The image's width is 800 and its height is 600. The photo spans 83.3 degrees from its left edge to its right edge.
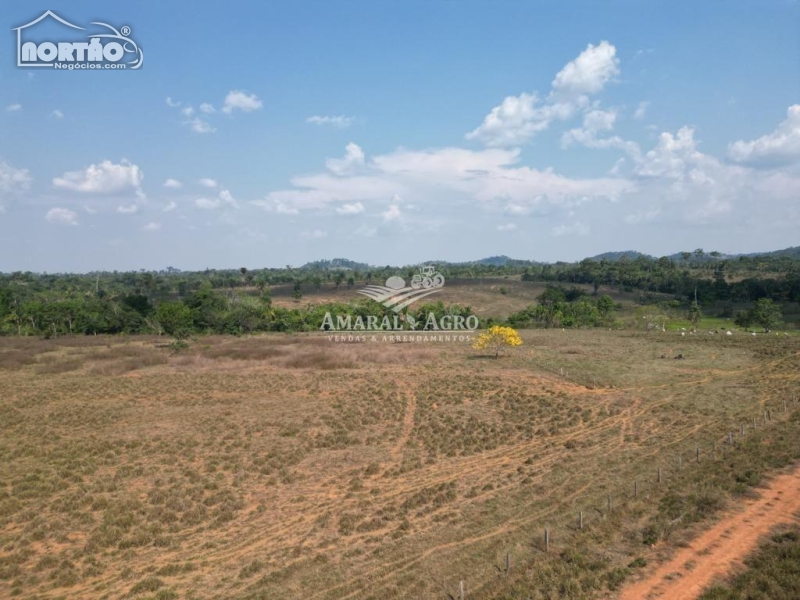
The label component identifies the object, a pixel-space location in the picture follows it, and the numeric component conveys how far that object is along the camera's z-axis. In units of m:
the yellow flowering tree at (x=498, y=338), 55.47
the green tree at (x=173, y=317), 74.69
